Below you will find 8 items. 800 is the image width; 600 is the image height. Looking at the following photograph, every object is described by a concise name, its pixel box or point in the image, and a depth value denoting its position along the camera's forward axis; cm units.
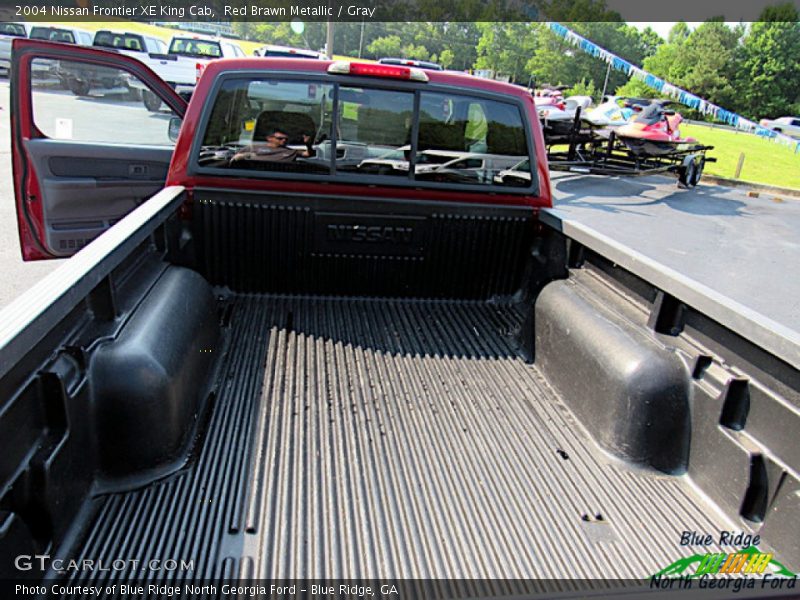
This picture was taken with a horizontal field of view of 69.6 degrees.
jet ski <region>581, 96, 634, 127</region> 1308
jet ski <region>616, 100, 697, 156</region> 1217
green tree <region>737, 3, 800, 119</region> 5541
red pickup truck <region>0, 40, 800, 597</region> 178
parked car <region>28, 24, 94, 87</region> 2048
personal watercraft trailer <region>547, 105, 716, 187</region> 1202
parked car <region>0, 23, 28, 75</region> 2184
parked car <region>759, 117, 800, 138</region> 3769
